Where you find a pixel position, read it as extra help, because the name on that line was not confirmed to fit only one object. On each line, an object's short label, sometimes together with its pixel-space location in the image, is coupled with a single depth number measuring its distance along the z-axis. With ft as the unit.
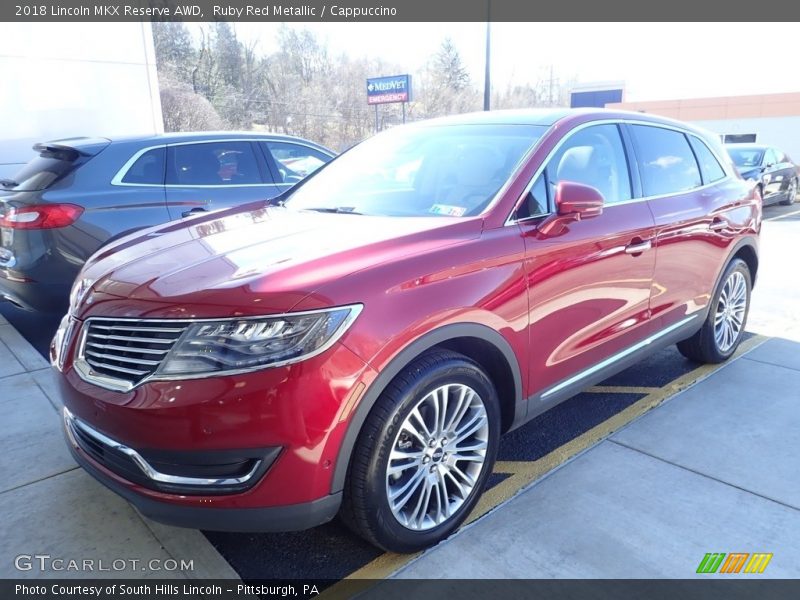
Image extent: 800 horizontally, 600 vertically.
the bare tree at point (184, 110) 116.47
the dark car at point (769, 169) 45.71
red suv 6.79
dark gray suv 15.26
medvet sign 115.55
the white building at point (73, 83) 29.27
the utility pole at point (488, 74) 52.06
